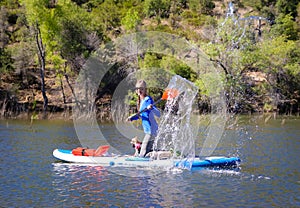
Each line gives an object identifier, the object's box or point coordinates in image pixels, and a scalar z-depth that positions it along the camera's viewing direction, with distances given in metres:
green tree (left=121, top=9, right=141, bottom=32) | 40.41
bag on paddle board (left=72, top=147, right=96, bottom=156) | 15.09
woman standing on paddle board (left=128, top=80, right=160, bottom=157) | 13.78
